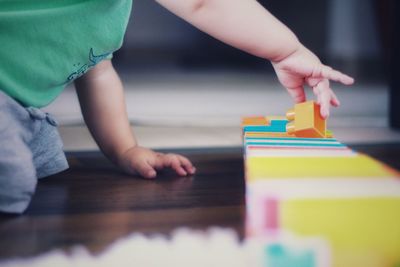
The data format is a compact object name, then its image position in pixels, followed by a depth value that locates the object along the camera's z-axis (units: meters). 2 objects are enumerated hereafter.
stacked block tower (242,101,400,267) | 0.80
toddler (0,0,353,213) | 1.01
